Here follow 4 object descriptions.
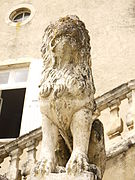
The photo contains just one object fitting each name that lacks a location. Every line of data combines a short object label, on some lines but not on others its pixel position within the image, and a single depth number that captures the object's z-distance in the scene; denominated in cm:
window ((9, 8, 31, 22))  1074
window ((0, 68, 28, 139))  950
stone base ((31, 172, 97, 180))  297
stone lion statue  318
